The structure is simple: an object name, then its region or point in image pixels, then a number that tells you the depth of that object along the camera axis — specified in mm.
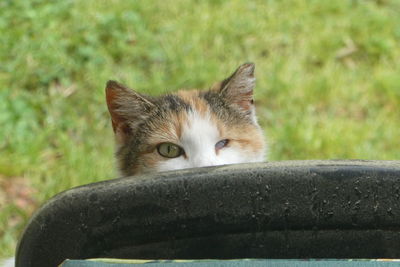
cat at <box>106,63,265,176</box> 2596
